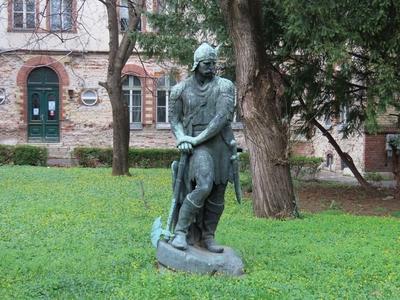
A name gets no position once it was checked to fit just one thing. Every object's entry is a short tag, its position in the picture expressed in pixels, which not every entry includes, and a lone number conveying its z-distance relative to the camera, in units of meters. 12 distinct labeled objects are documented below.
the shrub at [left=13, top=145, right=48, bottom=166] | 24.09
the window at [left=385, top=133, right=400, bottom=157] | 22.43
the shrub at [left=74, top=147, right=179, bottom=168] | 24.92
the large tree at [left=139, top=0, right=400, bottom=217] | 10.41
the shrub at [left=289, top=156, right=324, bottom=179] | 20.50
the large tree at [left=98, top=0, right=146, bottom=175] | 18.69
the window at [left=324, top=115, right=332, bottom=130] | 14.71
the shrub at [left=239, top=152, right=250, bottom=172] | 22.85
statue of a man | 6.17
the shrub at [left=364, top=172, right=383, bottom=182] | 19.27
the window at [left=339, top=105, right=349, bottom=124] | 14.51
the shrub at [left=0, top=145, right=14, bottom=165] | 24.27
